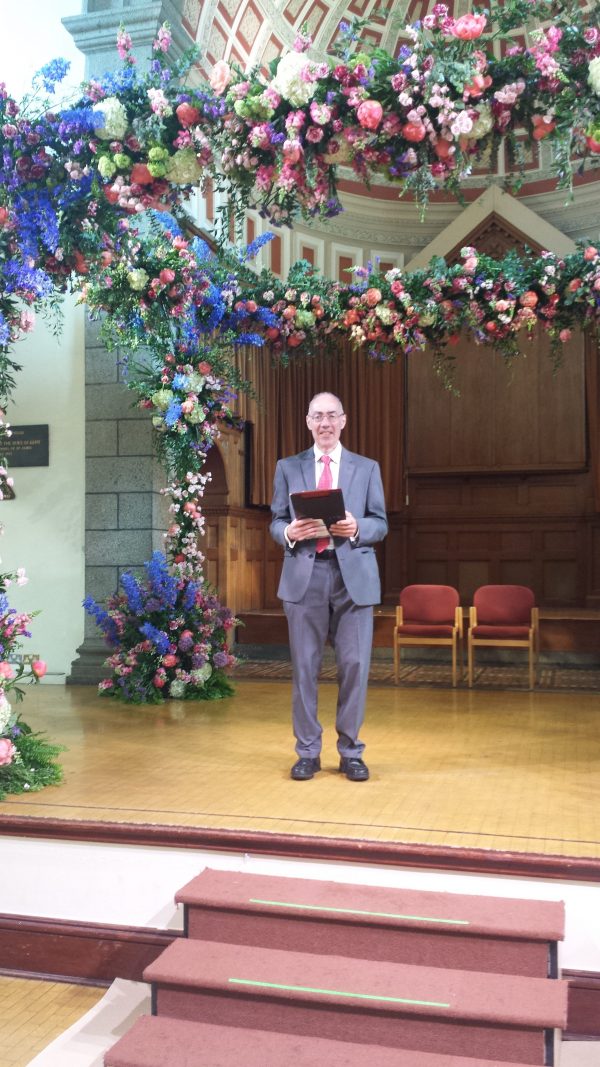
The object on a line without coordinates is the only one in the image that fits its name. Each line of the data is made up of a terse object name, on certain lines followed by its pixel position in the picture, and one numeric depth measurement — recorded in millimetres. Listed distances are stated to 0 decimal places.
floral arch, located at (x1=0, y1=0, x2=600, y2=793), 3266
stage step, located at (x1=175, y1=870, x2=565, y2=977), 2648
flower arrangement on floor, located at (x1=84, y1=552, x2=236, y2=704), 6219
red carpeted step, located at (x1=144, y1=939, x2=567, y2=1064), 2408
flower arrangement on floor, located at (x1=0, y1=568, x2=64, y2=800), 3686
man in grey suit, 3908
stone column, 6832
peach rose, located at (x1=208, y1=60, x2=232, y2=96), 3496
